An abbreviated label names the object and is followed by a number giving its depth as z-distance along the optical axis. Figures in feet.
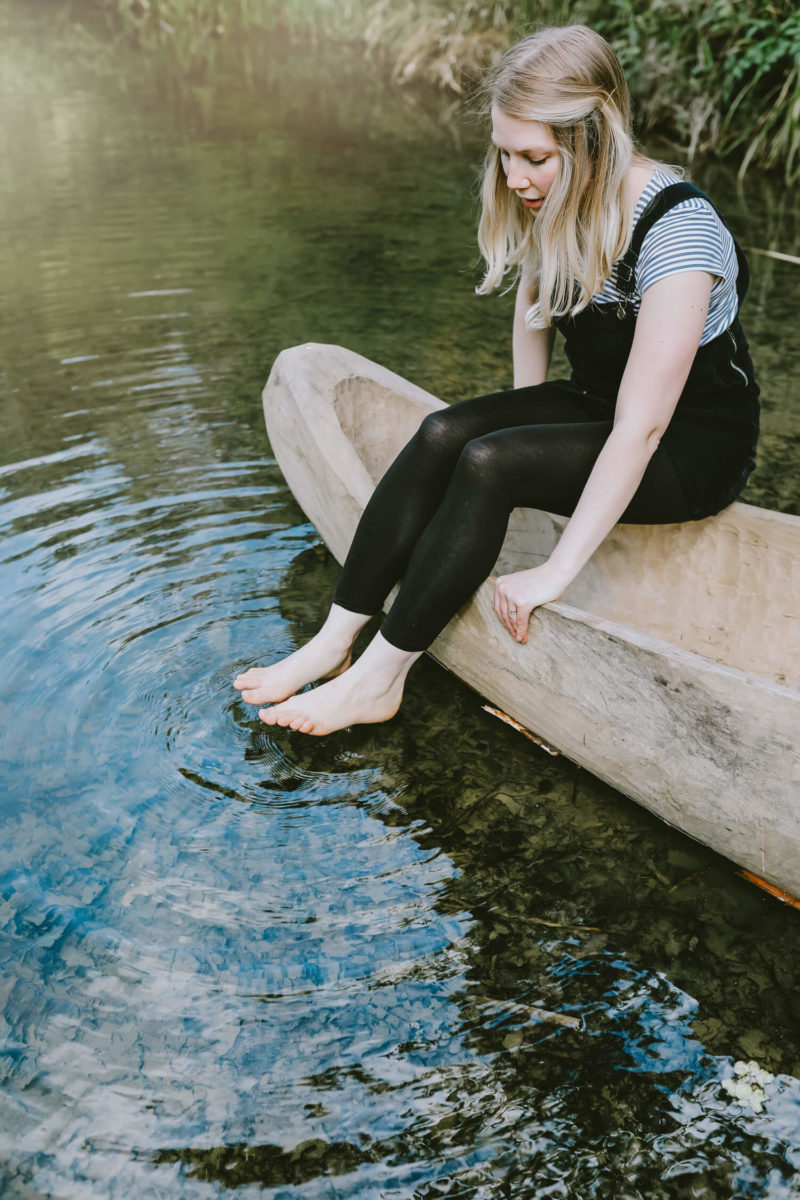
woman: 5.76
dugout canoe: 5.22
